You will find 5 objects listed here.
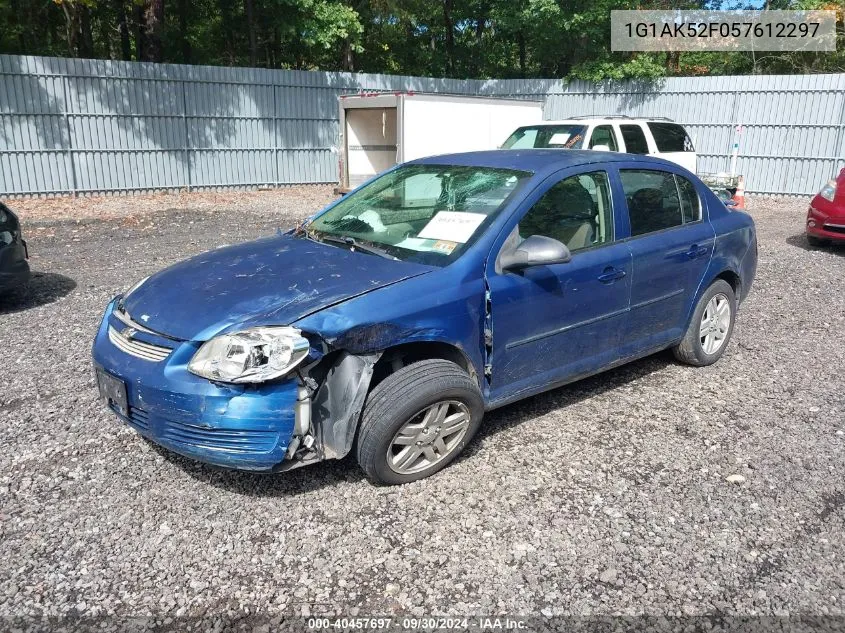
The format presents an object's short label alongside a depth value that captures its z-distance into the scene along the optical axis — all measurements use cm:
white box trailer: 1185
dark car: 597
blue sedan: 306
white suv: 1084
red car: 927
